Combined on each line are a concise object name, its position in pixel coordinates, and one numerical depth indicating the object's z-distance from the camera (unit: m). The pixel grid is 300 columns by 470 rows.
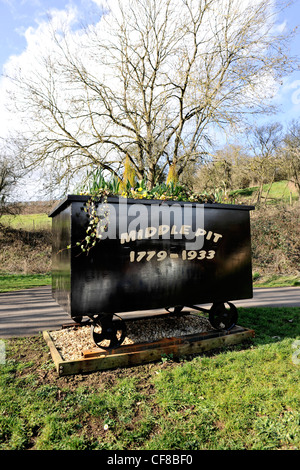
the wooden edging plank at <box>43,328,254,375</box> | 3.32
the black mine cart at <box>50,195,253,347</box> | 3.36
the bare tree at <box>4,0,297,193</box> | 11.50
